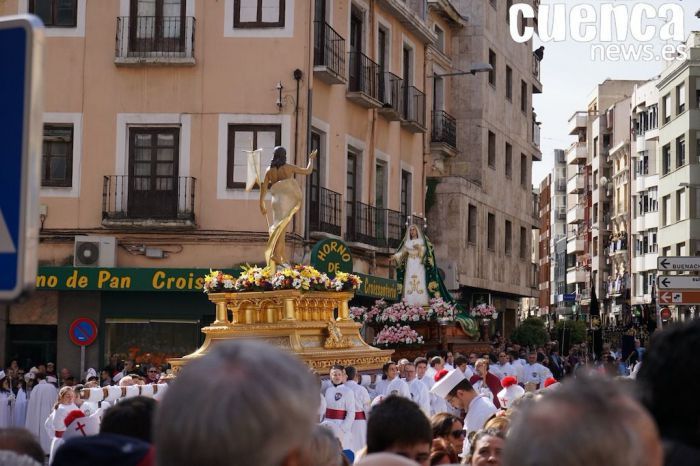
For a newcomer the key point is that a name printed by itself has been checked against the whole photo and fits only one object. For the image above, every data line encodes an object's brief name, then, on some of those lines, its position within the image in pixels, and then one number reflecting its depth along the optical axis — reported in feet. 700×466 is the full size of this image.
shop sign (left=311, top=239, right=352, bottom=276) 82.69
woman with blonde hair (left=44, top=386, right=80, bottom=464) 50.00
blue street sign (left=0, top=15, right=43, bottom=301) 11.68
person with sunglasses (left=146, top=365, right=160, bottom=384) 66.38
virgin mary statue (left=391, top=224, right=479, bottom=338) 85.40
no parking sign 74.50
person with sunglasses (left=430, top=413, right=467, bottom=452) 25.91
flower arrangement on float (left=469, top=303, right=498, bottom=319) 94.38
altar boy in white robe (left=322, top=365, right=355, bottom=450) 53.52
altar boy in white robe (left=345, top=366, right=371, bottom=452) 54.39
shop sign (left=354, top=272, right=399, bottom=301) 92.43
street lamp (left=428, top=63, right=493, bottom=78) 111.27
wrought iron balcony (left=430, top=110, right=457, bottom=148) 122.87
